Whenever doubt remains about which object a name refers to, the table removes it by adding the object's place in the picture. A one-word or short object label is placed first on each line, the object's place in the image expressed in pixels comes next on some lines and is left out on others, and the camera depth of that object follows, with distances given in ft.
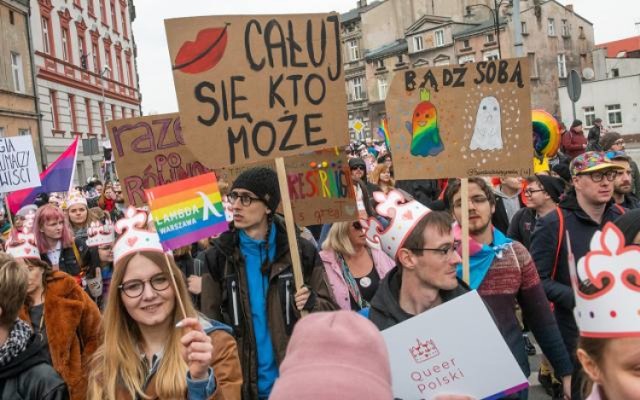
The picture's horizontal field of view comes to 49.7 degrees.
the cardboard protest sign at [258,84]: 11.52
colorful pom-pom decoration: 22.02
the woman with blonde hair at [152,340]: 8.83
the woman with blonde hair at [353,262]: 15.03
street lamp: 73.07
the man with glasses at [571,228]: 14.08
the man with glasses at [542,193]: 19.85
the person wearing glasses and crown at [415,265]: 9.98
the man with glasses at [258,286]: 11.92
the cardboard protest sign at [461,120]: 12.79
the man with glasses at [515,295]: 11.44
